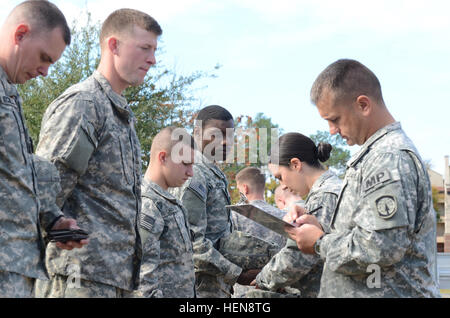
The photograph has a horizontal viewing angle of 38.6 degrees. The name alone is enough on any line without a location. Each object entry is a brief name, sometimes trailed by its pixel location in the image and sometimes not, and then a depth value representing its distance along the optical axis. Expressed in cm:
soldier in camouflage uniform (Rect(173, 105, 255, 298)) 571
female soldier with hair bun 470
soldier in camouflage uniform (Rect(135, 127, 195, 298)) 492
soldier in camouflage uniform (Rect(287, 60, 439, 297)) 339
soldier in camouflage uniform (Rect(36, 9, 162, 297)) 397
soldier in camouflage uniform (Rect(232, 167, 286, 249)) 736
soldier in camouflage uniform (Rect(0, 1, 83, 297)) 323
